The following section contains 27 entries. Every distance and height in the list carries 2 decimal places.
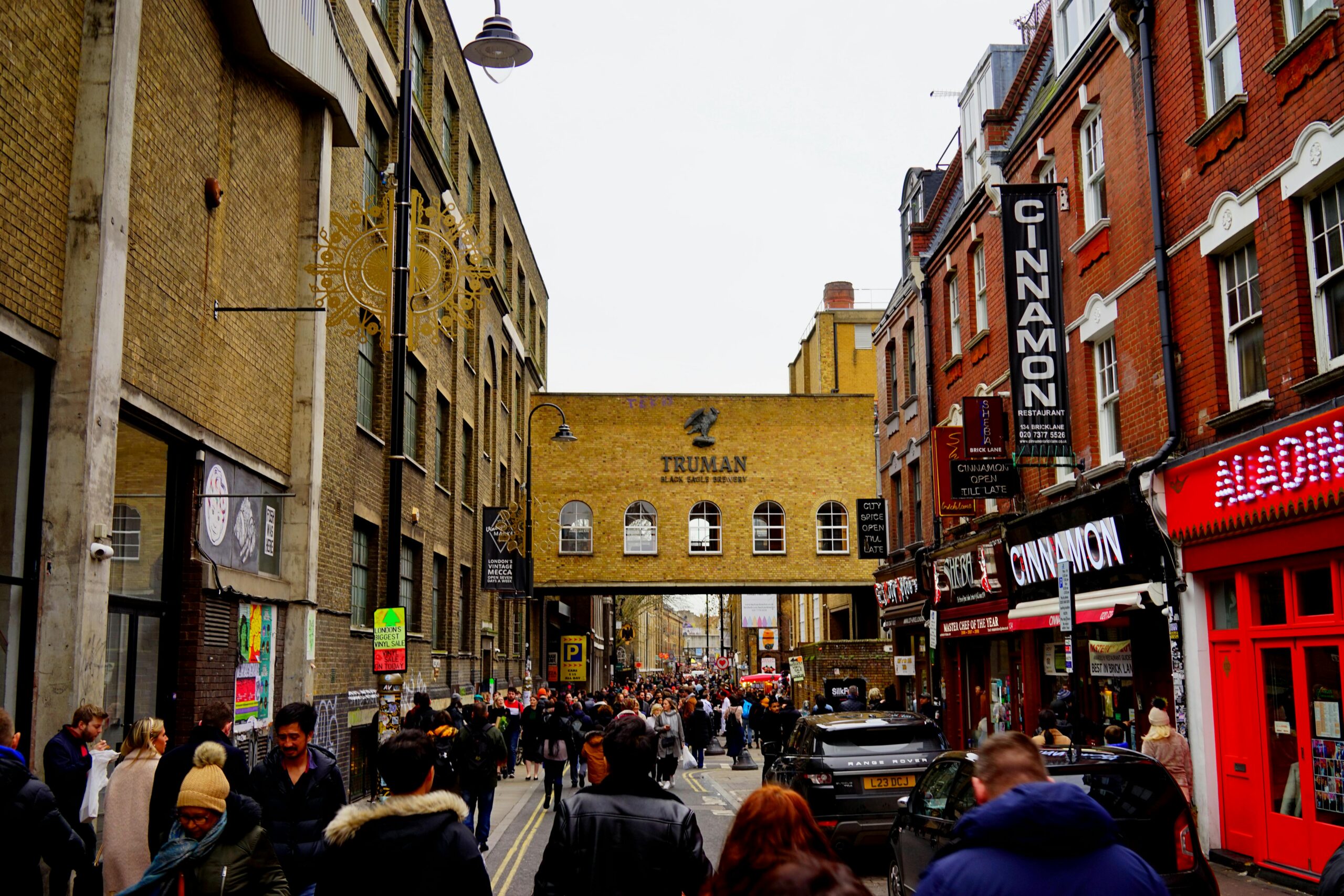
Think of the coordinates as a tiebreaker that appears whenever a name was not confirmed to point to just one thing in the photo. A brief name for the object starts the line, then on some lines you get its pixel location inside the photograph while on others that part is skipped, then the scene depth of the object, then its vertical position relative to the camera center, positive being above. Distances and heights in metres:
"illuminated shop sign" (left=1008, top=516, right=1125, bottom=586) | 15.70 +1.17
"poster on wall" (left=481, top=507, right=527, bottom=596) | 28.14 +1.91
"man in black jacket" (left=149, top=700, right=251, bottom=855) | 7.23 -0.80
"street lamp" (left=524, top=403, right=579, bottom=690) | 32.88 +5.31
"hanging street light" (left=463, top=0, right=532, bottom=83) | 12.84 +6.13
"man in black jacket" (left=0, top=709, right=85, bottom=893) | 5.81 -0.90
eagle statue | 41.66 +7.16
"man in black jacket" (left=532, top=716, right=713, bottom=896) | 4.87 -0.80
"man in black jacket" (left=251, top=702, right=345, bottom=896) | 6.58 -0.81
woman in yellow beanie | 5.14 -0.88
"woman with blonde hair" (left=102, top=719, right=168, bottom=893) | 7.70 -1.08
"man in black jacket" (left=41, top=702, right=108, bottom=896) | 8.48 -0.82
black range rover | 12.11 -1.29
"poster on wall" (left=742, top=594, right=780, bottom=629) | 56.12 +1.10
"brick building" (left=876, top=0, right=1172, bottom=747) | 15.58 +4.19
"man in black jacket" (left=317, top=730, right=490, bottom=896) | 4.50 -0.77
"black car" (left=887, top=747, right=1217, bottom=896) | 7.25 -1.05
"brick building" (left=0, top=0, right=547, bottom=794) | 9.35 +2.64
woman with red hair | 3.39 -0.63
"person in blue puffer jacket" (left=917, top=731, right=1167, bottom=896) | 3.38 -0.60
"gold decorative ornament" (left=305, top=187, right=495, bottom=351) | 12.01 +3.74
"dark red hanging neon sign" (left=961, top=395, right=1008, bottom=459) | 19.48 +3.35
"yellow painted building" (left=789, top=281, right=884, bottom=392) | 58.84 +13.65
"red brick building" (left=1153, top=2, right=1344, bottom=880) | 11.29 +2.26
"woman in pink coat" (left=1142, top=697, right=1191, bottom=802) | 12.81 -1.14
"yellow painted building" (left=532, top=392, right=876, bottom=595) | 40.50 +4.77
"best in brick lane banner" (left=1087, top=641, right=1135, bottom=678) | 16.16 -0.32
